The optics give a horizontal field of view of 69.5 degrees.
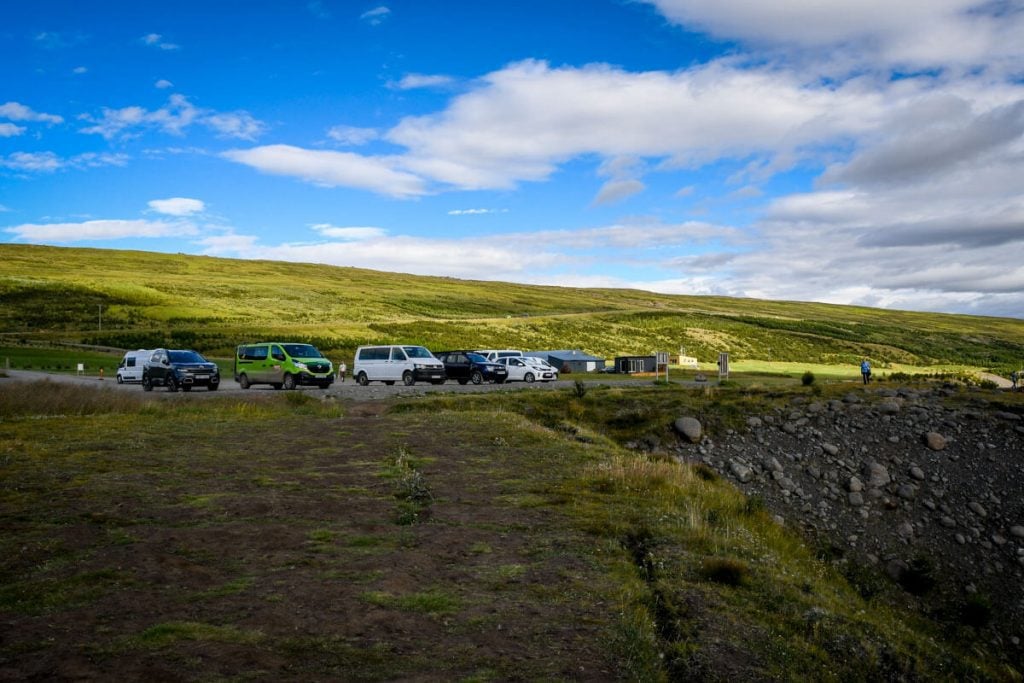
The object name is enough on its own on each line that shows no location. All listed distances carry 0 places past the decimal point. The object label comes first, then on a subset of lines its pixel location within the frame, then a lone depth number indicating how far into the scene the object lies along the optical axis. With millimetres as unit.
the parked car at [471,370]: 40094
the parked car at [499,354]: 44725
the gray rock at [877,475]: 17017
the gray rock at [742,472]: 17047
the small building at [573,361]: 62656
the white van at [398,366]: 36219
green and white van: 32906
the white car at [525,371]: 42312
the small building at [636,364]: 62531
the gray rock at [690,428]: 19969
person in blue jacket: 34812
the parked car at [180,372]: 32188
